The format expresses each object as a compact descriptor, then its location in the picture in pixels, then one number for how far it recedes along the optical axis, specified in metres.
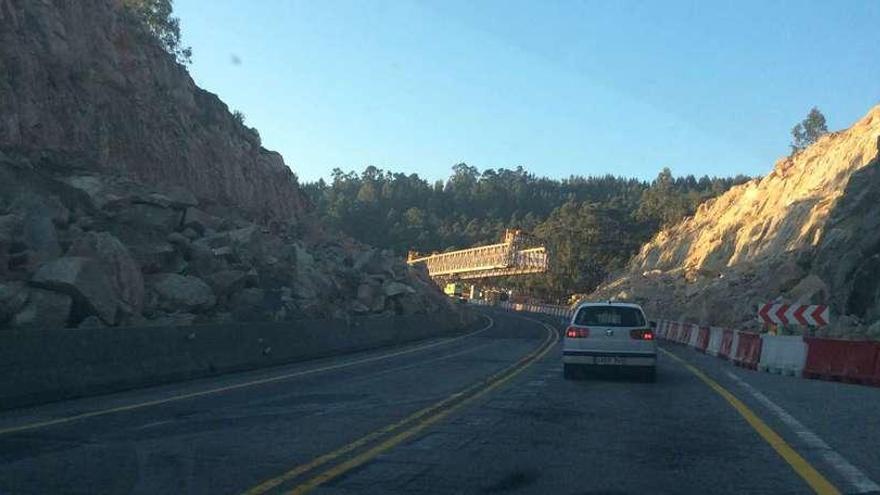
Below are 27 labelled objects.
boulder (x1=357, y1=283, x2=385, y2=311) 38.41
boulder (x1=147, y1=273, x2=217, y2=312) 22.58
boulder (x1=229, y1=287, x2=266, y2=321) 25.03
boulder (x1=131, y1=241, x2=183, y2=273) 23.55
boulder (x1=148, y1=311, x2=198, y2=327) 21.22
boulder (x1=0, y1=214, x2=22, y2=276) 18.80
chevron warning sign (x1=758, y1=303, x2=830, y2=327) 25.00
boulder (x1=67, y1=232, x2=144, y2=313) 20.22
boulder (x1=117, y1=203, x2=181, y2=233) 25.55
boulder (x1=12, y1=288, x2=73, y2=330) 16.59
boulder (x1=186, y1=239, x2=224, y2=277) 25.34
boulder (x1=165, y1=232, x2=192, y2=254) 25.47
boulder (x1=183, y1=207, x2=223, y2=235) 28.86
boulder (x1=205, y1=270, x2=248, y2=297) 24.75
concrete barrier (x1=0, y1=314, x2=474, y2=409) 13.23
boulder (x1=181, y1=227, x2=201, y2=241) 28.16
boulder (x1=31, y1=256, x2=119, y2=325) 17.64
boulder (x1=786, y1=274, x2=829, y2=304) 42.78
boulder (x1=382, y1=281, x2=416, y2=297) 40.44
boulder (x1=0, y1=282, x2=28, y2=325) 16.31
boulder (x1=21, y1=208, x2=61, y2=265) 20.53
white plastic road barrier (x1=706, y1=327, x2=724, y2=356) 30.42
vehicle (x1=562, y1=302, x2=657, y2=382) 18.44
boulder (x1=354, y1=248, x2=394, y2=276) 43.84
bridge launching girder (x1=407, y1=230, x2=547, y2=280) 91.00
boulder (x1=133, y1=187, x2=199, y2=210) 27.02
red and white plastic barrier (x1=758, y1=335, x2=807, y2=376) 21.50
